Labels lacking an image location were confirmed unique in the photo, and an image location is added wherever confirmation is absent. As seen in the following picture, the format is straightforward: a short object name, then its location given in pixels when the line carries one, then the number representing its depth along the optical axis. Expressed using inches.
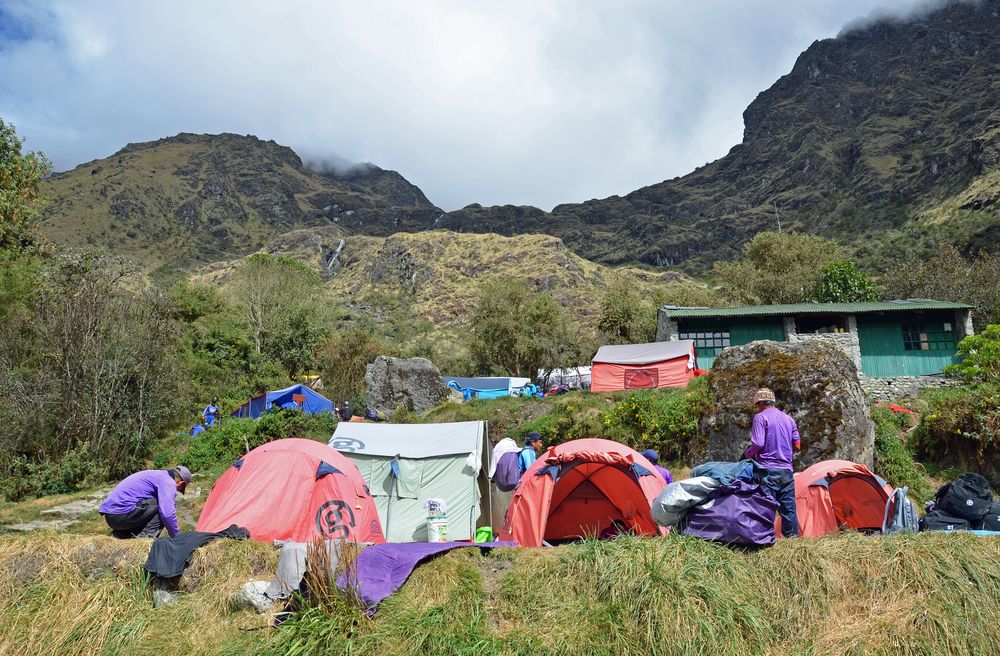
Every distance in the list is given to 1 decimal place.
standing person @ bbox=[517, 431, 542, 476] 409.1
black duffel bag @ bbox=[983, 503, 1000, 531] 257.6
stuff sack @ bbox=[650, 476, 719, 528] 224.4
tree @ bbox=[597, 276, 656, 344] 1459.2
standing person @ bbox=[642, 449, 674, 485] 346.3
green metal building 927.0
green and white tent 457.4
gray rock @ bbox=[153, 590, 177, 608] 227.0
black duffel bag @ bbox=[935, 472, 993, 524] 262.2
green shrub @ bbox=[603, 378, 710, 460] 588.7
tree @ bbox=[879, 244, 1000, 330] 1259.2
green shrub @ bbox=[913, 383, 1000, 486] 536.7
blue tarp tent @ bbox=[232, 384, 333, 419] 963.3
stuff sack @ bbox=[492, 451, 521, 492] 399.2
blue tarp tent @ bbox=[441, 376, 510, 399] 1183.6
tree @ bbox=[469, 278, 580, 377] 1341.0
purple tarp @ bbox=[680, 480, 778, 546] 217.2
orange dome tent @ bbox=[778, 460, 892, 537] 350.9
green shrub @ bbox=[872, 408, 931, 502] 519.2
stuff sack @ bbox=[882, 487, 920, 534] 271.1
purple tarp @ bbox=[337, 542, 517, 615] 204.1
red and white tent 832.9
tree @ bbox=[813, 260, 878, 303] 1385.3
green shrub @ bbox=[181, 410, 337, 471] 673.0
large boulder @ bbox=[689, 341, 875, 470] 488.4
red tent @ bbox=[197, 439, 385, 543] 329.1
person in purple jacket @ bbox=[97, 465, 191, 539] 268.1
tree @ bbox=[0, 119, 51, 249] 736.3
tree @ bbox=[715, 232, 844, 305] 1562.5
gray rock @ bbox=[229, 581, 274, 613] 216.8
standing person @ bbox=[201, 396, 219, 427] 892.3
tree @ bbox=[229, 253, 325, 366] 1299.2
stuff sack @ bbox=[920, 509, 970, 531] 261.6
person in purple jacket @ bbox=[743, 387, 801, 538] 235.0
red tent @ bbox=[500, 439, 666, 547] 327.0
